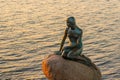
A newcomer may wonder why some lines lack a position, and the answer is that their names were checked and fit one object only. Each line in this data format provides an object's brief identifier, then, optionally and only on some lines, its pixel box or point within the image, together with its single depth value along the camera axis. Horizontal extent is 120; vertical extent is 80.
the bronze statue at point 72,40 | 14.71
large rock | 14.30
